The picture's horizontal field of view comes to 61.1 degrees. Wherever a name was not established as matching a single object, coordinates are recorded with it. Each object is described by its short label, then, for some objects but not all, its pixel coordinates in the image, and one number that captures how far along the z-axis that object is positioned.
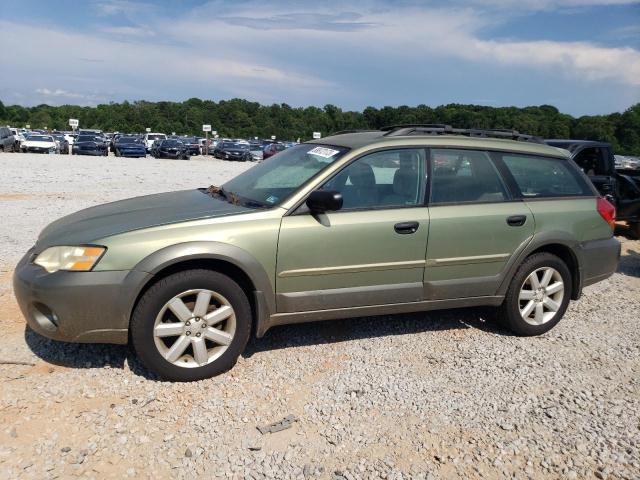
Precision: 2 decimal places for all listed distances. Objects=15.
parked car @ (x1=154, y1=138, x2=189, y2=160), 35.03
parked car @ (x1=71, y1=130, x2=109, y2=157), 33.53
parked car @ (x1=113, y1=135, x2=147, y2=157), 32.80
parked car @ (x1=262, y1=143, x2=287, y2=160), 38.45
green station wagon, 3.48
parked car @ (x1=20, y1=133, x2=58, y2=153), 33.12
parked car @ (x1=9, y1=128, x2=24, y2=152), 34.16
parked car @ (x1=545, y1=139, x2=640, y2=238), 8.76
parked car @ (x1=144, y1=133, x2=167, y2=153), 45.93
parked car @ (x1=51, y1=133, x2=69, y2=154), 36.71
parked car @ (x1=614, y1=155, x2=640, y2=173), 34.99
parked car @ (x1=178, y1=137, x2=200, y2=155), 40.23
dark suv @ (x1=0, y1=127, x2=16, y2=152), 31.28
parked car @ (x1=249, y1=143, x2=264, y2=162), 42.25
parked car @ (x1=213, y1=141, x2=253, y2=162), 40.34
